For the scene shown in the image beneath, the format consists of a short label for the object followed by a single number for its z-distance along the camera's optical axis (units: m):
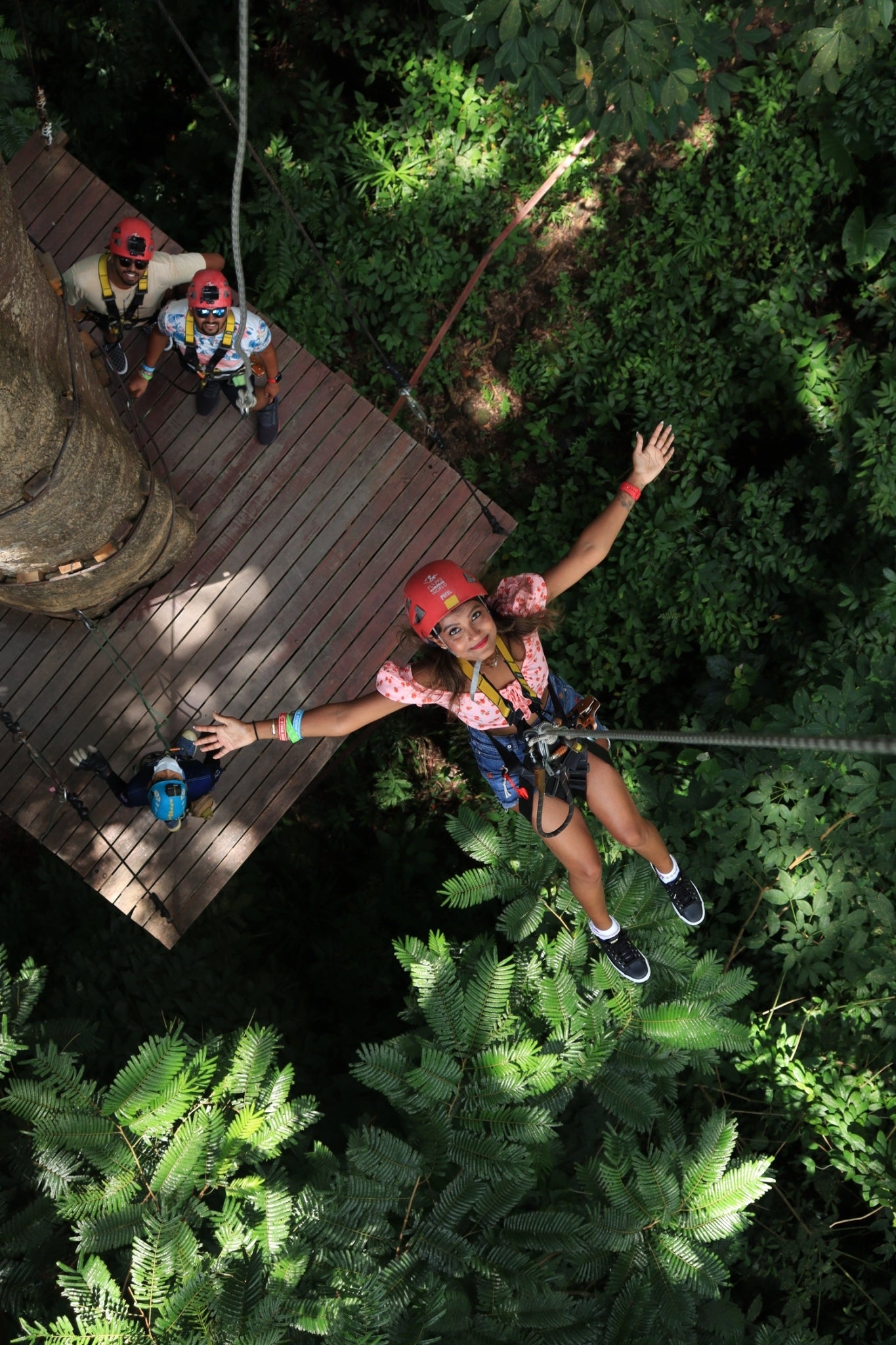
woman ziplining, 3.69
